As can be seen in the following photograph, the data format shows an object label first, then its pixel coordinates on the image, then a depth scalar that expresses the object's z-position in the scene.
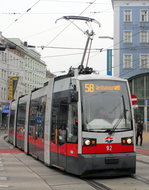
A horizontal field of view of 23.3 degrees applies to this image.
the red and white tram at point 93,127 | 9.48
